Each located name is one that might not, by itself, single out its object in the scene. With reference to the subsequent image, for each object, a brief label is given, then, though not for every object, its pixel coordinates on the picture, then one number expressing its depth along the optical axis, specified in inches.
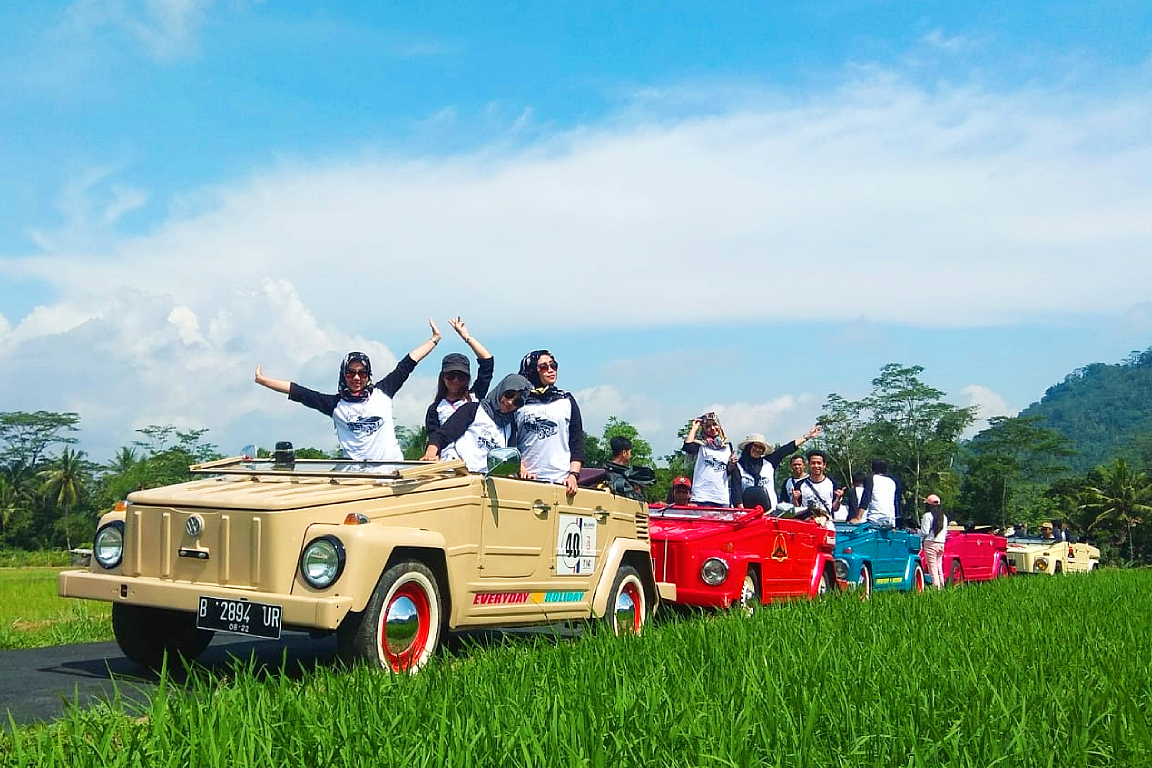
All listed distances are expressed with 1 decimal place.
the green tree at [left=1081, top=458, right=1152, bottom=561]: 2586.1
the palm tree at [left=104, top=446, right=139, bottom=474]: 3612.2
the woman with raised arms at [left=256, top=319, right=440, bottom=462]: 327.9
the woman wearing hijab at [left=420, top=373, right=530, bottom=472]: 319.3
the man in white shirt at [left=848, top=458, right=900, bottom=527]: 611.2
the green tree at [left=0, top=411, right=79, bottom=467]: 3821.4
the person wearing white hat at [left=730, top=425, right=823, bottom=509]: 492.1
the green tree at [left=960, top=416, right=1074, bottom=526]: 3058.6
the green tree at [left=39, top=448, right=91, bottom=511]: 3358.8
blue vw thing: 534.6
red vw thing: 395.9
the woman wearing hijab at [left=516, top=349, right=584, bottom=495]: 334.6
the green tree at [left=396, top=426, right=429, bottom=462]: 2621.6
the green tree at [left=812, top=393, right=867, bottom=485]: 3112.7
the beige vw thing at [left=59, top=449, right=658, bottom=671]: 234.5
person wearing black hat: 337.7
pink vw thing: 729.0
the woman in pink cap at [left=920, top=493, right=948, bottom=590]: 668.7
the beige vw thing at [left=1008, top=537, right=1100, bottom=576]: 1009.5
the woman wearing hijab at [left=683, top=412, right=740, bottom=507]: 470.9
